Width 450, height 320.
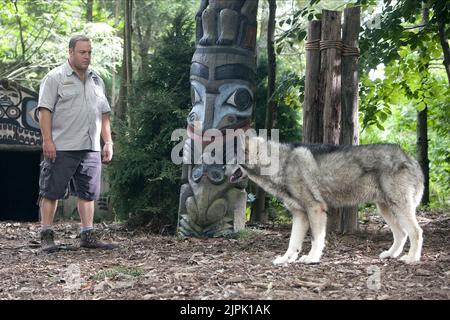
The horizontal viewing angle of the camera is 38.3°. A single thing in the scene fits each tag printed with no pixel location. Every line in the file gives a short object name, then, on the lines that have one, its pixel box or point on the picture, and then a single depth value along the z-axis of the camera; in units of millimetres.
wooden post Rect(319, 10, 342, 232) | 8375
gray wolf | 6844
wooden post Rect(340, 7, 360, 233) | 8594
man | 8070
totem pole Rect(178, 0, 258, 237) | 9852
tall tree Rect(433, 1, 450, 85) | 9023
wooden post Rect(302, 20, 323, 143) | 8570
